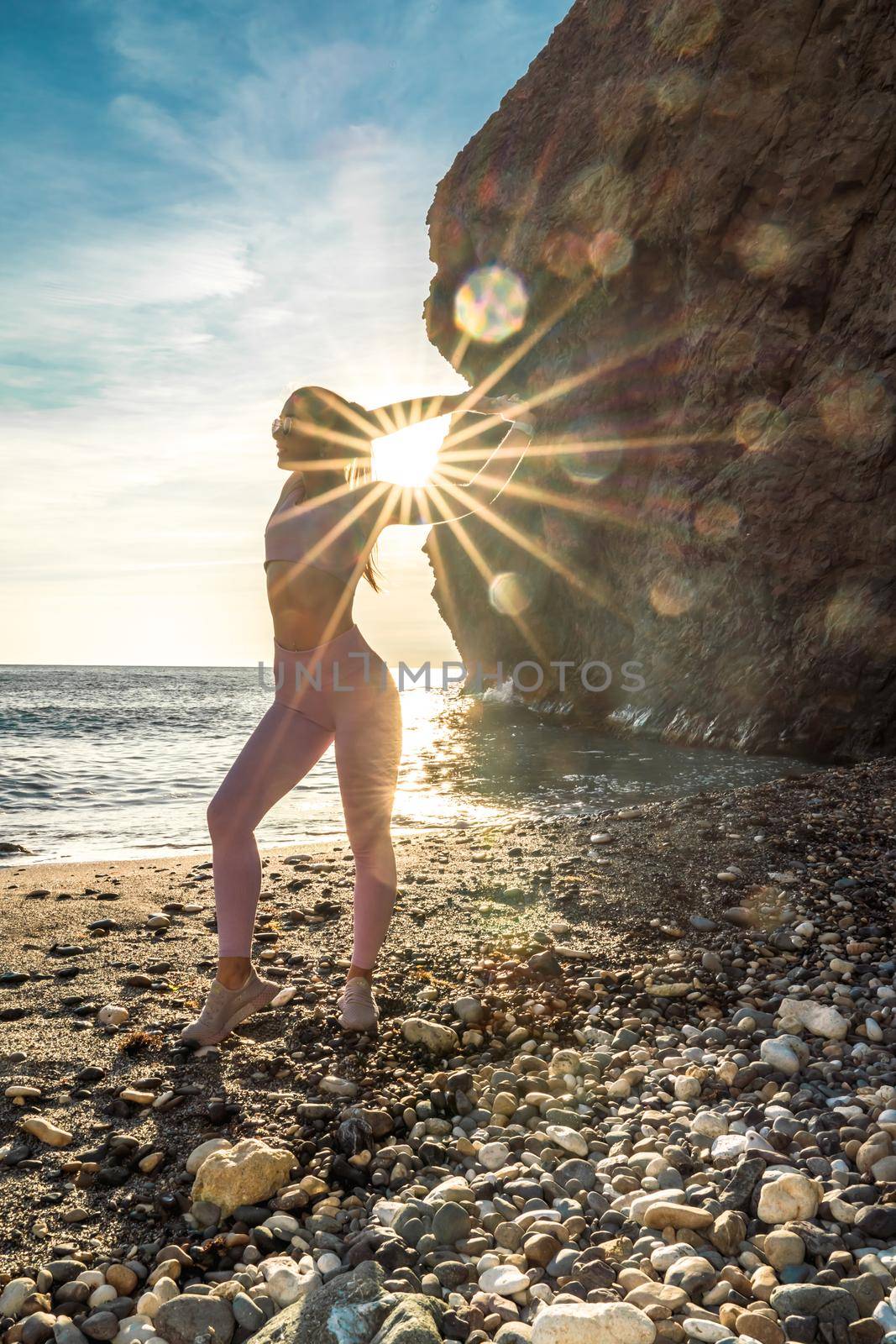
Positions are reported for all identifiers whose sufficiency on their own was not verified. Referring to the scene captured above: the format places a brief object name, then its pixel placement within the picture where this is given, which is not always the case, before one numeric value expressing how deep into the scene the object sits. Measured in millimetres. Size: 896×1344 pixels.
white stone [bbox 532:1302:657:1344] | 1742
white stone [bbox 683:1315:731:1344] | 1748
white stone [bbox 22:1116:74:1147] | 2660
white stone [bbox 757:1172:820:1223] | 2092
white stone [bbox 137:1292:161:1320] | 1984
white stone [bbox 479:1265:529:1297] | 1965
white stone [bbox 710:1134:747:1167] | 2381
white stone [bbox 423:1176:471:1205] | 2326
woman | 3361
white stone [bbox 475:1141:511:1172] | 2529
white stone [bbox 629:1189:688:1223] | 2176
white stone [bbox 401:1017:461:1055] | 3303
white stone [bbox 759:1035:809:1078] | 2916
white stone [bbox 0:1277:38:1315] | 1977
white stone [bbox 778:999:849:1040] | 3133
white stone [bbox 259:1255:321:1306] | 2020
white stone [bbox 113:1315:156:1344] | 1909
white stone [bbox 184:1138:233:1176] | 2521
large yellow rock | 2373
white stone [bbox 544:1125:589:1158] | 2541
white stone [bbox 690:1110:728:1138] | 2543
